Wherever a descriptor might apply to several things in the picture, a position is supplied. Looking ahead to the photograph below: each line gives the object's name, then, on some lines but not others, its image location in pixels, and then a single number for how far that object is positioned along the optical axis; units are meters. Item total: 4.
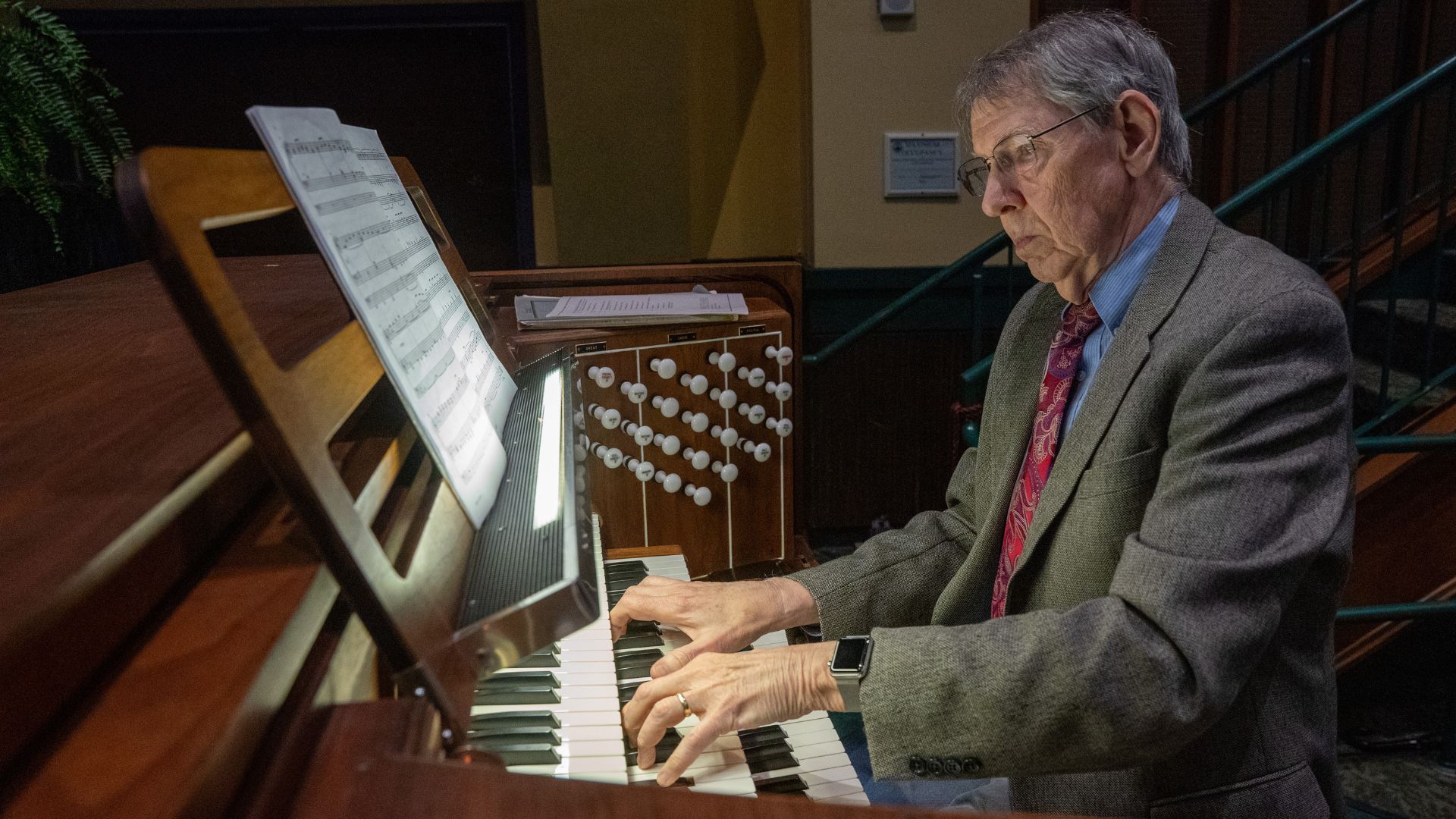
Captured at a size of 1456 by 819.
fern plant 2.35
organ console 0.56
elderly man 1.06
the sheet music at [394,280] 0.85
